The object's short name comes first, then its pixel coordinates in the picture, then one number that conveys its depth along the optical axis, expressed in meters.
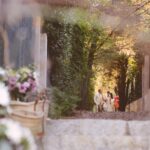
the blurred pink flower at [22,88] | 5.56
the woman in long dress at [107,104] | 21.43
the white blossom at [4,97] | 2.40
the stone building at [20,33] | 5.72
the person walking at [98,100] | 20.59
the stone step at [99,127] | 6.04
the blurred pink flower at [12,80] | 5.29
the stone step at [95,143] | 5.58
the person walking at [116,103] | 23.40
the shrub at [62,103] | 11.31
